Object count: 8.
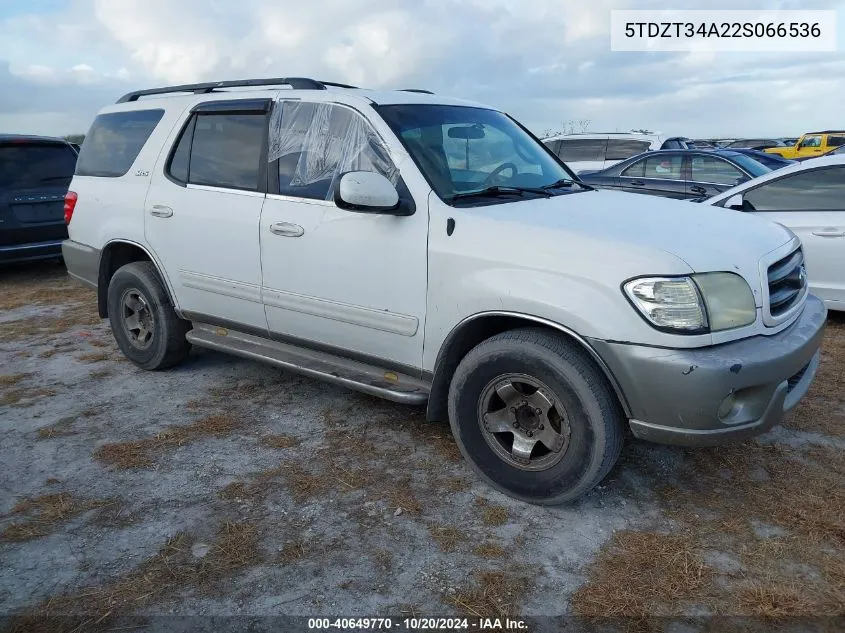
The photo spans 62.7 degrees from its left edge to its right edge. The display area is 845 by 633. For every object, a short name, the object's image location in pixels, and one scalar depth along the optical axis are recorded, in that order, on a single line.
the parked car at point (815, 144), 24.00
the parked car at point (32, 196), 8.21
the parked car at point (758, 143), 29.73
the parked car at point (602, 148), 13.26
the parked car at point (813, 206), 5.79
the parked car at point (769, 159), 12.85
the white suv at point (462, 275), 2.87
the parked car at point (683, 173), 9.40
